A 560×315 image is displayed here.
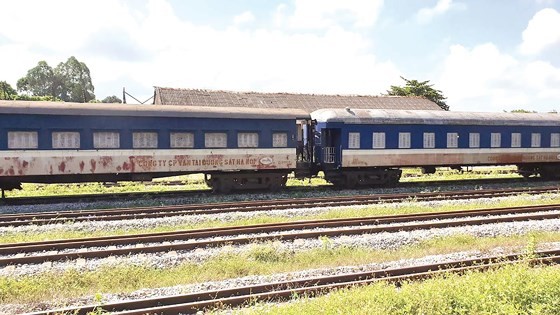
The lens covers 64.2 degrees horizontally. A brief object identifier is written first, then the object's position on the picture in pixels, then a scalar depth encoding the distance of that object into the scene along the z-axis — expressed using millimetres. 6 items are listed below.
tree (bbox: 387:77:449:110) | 51375
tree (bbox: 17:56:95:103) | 74312
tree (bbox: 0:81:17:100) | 58188
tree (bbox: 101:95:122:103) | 83012
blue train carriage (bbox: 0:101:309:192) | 15344
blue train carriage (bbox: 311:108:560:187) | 19156
